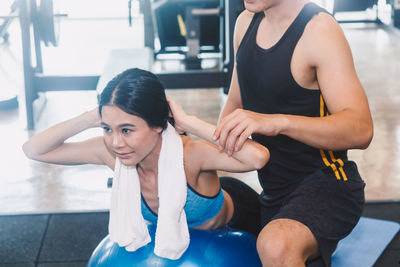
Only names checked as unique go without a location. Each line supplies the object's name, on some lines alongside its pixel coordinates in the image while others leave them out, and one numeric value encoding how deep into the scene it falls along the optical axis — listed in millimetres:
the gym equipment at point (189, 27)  5039
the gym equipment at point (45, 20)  3784
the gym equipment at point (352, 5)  6141
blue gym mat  2348
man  1546
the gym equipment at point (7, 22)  4444
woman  1688
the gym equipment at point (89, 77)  3980
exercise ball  1758
